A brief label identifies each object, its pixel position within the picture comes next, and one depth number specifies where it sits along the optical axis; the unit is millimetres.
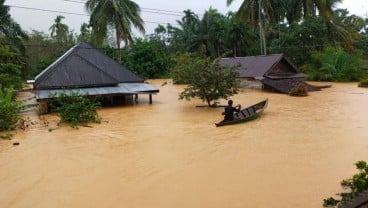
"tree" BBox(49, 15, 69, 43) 46031
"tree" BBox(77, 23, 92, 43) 46956
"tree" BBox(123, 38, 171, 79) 41000
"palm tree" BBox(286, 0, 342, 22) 32844
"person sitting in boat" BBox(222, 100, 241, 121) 14202
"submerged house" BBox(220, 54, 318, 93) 25781
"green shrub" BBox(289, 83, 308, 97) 23516
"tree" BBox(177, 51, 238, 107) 18172
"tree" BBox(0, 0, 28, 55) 29469
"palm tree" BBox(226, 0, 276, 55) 32962
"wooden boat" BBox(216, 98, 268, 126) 14406
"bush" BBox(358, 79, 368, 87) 27206
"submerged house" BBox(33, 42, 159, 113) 18750
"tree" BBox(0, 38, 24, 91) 21547
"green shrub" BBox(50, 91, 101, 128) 15492
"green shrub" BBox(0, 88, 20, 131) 14284
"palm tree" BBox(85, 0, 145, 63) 30703
